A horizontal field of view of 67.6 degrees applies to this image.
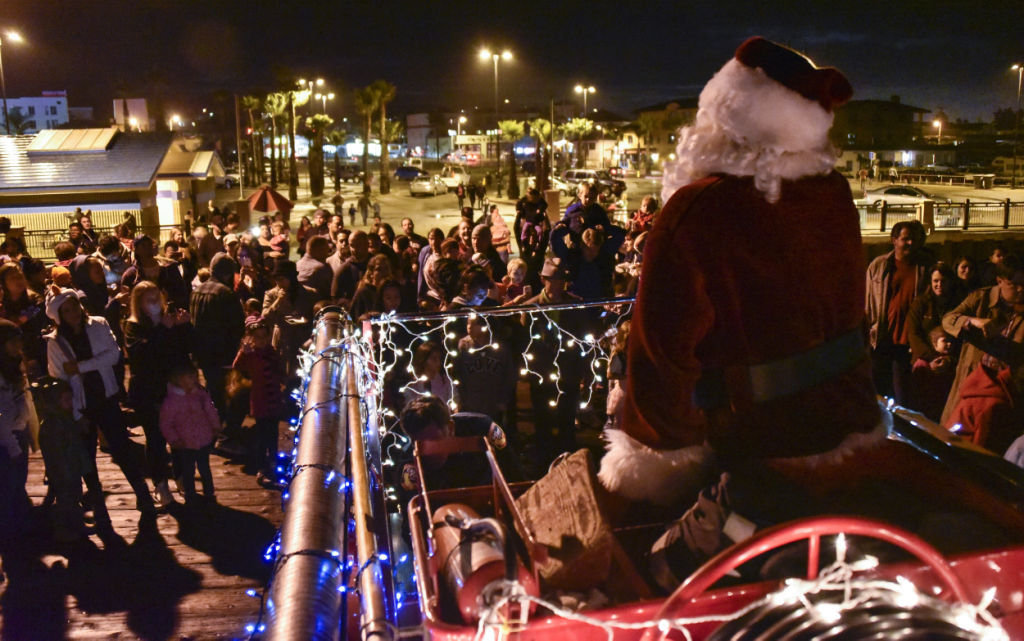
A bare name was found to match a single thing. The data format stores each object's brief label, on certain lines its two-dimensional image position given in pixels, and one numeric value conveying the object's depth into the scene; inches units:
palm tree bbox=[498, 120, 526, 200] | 2418.4
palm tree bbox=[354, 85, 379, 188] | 2060.8
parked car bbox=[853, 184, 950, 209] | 1124.5
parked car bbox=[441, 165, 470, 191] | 1845.5
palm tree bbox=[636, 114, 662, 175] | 3425.2
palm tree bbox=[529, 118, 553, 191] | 1152.1
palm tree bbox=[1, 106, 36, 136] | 3870.3
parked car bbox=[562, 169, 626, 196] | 1634.6
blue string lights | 71.9
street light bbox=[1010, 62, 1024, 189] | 1707.7
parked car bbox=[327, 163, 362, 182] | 2448.3
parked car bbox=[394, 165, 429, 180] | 2268.7
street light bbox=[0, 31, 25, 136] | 917.1
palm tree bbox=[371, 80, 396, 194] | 1987.0
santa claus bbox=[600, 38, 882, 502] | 82.5
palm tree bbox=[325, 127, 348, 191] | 1809.8
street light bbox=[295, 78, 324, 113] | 1873.0
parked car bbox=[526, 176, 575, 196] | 1621.6
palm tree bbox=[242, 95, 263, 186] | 2226.9
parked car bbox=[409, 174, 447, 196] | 1768.0
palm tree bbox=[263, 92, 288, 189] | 2102.6
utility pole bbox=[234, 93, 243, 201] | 1363.9
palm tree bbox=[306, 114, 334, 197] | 1838.1
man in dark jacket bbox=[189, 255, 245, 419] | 281.0
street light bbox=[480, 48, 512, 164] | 1230.3
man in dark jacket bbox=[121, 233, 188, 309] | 309.6
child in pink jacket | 226.1
